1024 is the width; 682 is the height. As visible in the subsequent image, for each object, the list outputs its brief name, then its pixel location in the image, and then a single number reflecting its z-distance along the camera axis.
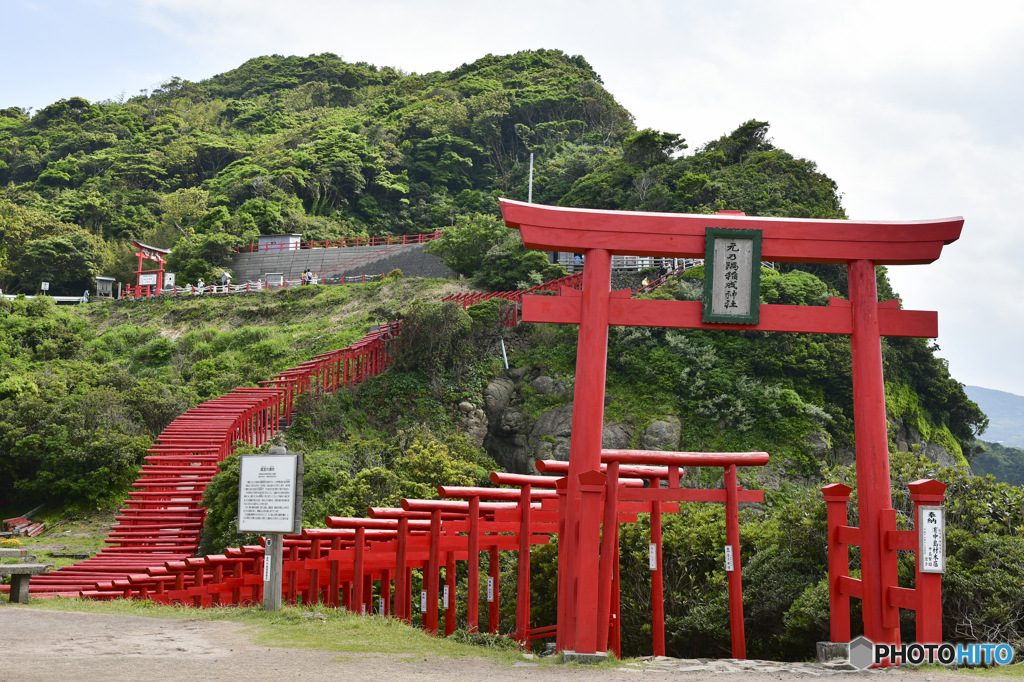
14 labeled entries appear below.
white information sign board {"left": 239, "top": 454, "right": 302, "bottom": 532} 9.37
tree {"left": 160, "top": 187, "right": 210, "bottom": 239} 55.06
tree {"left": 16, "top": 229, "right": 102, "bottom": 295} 45.28
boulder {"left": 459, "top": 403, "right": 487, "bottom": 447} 23.86
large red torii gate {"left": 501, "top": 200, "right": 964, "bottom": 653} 8.40
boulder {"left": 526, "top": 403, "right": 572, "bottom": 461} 22.96
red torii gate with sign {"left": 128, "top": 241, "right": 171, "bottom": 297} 41.77
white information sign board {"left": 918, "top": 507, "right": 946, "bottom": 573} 7.34
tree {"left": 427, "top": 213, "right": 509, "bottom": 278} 35.28
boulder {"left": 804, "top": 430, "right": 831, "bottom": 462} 22.38
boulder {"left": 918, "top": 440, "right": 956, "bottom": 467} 25.11
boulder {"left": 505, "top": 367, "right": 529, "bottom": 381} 25.69
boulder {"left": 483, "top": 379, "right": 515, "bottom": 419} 24.78
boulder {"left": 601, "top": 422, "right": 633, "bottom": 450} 22.91
